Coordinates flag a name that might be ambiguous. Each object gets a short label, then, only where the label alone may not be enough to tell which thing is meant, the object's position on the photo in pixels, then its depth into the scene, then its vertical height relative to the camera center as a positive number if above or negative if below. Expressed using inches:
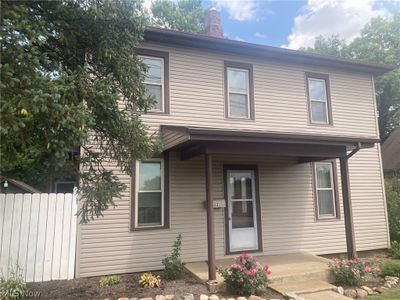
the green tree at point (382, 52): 826.2 +402.7
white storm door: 327.3 -5.1
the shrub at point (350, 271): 247.9 -52.5
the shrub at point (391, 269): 266.4 -54.7
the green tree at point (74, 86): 130.3 +55.9
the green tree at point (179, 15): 870.4 +529.9
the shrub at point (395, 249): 348.3 -51.4
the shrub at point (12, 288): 205.2 -51.3
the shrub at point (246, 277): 220.7 -49.3
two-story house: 282.7 +43.3
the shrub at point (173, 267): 257.8 -48.2
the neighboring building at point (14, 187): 565.3 +37.4
